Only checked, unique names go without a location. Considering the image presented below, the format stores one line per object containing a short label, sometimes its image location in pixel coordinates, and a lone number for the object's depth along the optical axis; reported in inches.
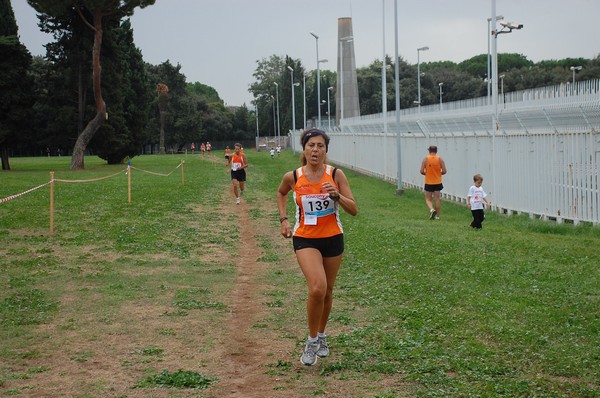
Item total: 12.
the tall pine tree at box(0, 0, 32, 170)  2018.9
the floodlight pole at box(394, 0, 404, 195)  1203.3
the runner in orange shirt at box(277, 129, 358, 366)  298.2
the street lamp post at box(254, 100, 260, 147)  4932.3
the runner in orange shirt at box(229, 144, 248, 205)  1061.8
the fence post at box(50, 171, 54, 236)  712.0
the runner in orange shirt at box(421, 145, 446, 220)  816.3
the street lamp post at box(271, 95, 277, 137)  5359.3
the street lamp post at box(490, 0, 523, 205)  918.4
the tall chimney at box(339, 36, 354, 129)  2620.6
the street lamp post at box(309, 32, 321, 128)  2792.8
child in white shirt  697.0
